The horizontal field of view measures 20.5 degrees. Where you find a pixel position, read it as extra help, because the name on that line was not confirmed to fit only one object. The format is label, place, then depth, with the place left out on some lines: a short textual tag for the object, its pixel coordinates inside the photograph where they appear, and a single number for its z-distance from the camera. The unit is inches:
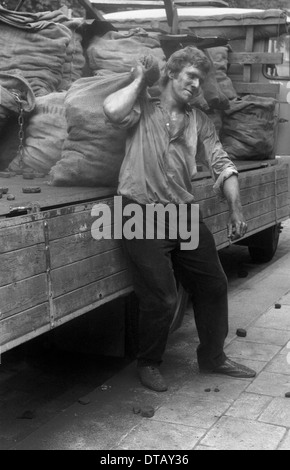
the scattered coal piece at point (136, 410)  168.1
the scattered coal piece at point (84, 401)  176.0
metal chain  199.2
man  170.4
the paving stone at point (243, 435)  149.6
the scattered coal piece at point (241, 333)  221.1
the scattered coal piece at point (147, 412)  165.0
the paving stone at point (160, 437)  150.4
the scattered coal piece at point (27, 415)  174.6
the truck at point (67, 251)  133.2
